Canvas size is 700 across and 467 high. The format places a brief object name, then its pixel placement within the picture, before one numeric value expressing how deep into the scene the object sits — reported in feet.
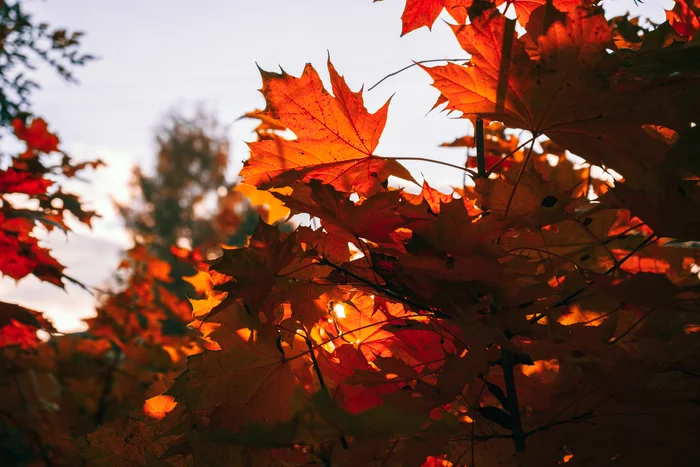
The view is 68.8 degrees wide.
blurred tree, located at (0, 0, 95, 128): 10.44
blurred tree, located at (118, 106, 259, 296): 68.03
